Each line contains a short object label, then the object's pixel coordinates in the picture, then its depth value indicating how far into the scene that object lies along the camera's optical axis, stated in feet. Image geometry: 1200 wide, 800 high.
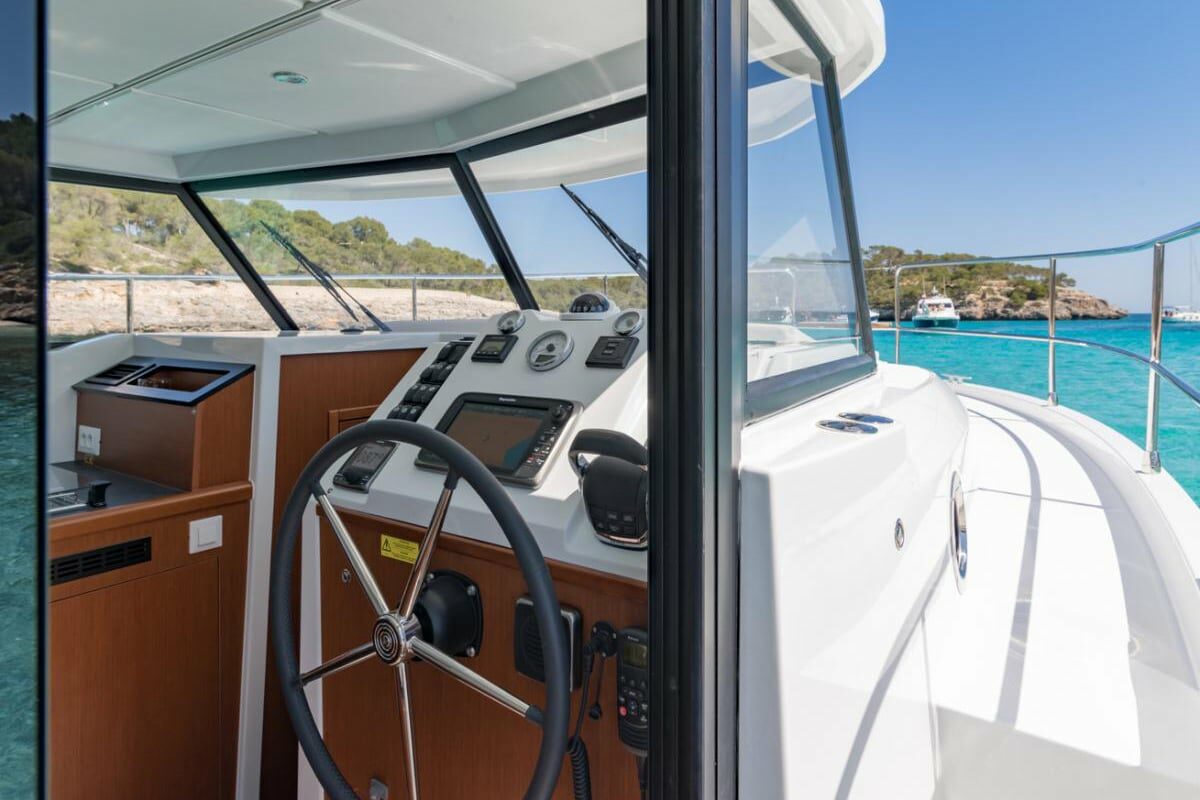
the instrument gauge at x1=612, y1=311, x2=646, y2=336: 4.40
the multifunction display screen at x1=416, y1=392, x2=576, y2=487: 3.80
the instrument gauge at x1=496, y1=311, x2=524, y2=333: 4.95
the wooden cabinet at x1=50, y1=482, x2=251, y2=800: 4.55
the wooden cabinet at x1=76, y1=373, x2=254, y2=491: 5.32
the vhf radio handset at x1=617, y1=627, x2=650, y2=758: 2.81
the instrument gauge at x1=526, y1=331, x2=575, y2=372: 4.46
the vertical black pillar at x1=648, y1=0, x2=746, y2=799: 2.25
